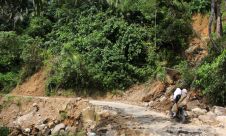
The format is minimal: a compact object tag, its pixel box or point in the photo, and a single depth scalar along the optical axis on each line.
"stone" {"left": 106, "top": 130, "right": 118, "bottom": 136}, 14.29
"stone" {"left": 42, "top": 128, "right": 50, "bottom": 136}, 16.69
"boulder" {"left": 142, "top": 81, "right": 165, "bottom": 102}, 21.06
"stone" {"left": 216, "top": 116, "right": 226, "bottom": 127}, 15.07
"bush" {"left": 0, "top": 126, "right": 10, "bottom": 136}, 15.24
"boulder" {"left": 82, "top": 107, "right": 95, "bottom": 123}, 16.66
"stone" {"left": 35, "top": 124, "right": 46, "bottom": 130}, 17.66
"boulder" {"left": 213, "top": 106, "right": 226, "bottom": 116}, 16.02
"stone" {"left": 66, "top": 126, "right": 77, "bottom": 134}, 16.18
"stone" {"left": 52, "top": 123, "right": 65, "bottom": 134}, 16.73
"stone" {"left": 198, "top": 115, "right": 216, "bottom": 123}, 15.40
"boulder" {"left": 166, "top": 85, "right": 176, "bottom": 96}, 20.30
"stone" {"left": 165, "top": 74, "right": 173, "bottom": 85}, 21.50
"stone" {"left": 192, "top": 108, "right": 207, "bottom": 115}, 16.41
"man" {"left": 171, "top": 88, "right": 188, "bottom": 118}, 15.32
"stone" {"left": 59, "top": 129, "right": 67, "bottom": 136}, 16.06
